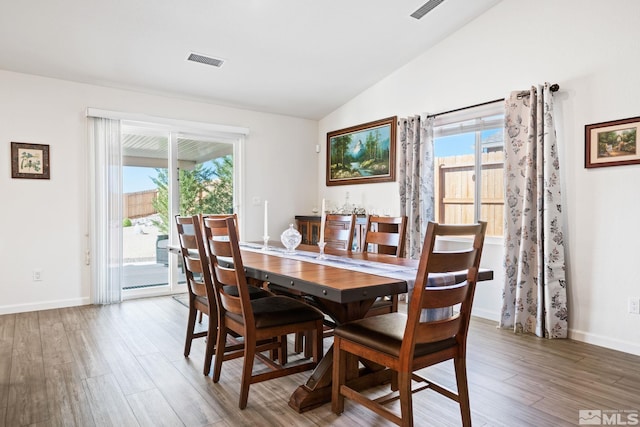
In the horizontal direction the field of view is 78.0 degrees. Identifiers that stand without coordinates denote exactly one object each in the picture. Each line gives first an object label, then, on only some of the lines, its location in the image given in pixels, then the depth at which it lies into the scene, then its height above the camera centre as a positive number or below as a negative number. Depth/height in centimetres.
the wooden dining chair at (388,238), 292 -25
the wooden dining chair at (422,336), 160 -60
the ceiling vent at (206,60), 405 +152
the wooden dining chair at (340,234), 324 -24
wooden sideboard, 485 -34
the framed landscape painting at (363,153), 488 +69
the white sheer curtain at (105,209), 429 -5
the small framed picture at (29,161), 394 +44
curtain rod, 327 +99
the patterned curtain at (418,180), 433 +28
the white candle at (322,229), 264 -17
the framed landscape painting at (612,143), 293 +48
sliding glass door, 462 +13
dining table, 174 -36
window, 390 +41
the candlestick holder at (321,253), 266 -34
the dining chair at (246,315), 206 -62
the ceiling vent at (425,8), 354 +181
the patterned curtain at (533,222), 323 -14
